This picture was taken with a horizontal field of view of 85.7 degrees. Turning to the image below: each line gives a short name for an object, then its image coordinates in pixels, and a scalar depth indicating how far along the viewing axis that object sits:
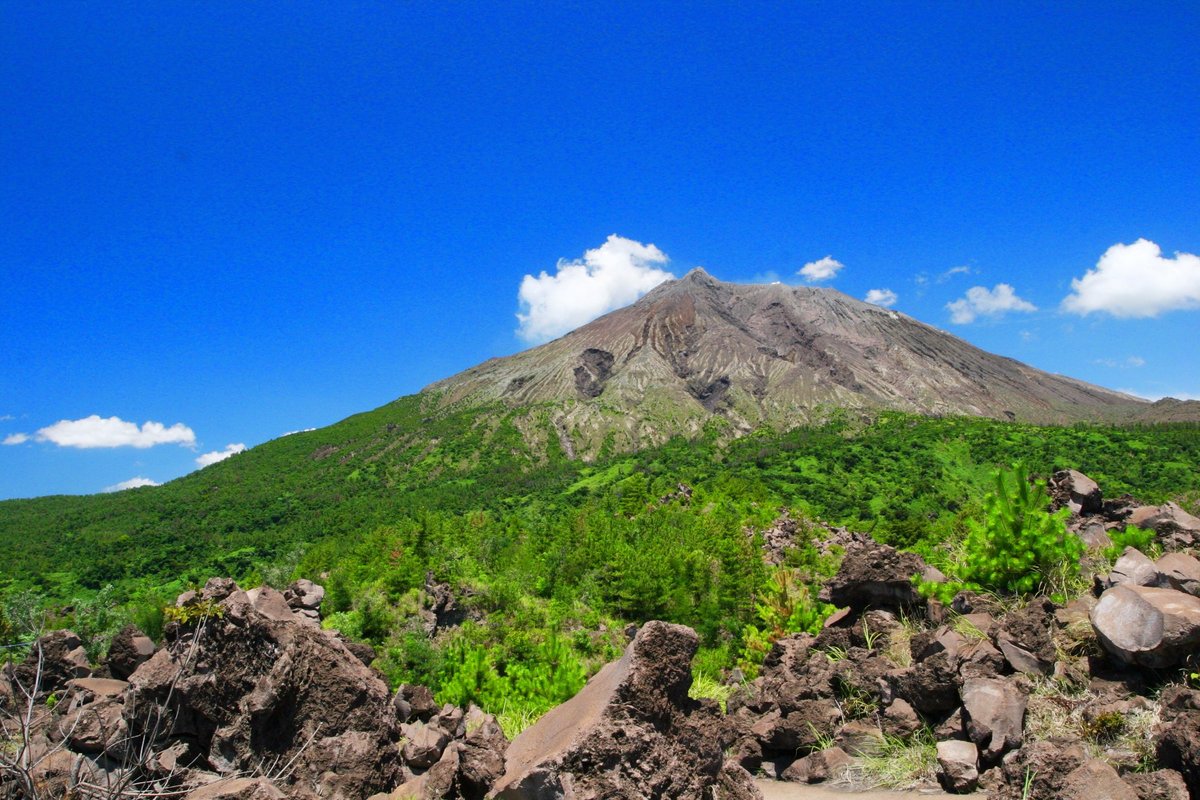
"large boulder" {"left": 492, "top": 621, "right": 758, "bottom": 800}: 4.21
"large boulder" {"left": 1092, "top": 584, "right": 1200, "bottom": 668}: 4.73
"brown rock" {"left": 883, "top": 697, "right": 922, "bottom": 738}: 5.55
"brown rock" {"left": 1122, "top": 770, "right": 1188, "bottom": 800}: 3.63
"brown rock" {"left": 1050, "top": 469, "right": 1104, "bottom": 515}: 9.60
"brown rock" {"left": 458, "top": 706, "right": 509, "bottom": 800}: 5.37
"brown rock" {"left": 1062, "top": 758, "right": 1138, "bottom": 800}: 3.75
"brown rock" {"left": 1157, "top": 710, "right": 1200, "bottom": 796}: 3.72
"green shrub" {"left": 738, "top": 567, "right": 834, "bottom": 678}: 9.13
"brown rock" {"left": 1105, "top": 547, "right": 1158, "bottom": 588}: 5.68
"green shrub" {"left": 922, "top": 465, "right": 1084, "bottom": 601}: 6.83
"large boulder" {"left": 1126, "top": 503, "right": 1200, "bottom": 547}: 7.11
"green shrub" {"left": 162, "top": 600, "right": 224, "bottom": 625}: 6.88
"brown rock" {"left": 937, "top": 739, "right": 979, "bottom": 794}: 4.73
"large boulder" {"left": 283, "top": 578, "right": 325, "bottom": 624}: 18.28
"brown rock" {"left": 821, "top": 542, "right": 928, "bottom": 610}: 7.50
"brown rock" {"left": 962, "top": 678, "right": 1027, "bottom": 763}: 4.85
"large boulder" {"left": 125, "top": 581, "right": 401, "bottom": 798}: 6.00
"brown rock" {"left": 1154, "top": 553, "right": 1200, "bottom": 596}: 5.30
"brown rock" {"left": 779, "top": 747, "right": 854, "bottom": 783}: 5.64
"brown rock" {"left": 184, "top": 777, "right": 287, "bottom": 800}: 4.73
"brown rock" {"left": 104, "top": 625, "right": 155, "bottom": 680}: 12.04
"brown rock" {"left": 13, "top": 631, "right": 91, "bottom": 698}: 11.59
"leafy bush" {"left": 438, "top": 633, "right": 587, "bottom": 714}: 11.27
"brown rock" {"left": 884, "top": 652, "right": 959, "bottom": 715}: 5.41
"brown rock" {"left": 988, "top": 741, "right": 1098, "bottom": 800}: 3.97
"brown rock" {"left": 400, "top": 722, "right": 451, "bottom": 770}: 6.57
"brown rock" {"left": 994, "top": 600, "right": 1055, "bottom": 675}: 5.57
